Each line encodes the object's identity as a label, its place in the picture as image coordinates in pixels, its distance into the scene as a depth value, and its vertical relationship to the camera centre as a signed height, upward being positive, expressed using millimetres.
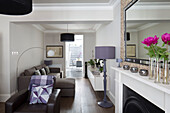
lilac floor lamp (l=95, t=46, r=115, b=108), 2953 +62
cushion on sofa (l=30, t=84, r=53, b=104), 2400 -768
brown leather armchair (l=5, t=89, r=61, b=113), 2023 -873
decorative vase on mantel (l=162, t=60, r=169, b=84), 1239 -170
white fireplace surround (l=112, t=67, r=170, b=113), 1162 -442
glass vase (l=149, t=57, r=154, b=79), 1451 -182
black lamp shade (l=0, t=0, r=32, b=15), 1169 +484
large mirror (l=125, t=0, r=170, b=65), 1520 +451
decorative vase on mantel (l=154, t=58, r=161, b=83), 1302 -209
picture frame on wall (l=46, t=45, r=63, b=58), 7340 +227
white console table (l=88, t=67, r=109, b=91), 4137 -955
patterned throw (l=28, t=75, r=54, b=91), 2691 -553
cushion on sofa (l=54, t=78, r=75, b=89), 3967 -966
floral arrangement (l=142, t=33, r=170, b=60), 1273 +48
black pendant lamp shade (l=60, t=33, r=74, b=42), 5137 +742
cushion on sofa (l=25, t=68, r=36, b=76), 4059 -574
